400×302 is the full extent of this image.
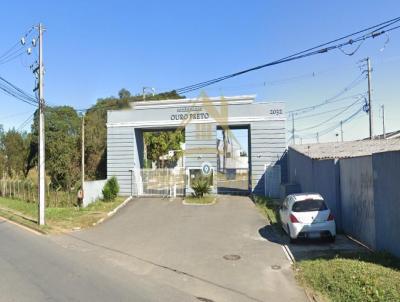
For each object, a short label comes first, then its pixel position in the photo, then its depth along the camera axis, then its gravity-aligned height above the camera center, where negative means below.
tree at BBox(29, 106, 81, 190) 37.97 +0.54
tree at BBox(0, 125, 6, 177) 45.24 +0.41
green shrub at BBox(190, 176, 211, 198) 27.91 -1.69
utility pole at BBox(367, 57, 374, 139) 34.47 +4.24
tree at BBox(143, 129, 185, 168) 53.41 +2.01
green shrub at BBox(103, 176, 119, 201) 28.22 -1.81
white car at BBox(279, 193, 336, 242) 14.08 -1.92
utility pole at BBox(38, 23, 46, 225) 20.44 +0.20
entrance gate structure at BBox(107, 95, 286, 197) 29.14 +1.58
